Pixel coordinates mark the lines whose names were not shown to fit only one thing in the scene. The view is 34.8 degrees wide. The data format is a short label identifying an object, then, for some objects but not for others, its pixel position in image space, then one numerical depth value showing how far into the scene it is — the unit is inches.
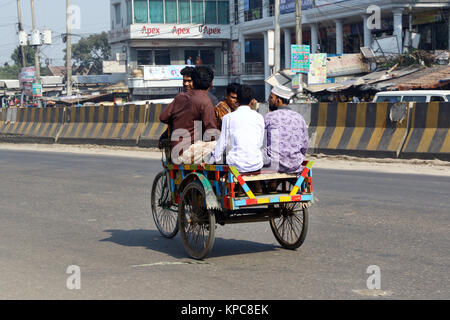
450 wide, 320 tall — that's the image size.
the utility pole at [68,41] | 1884.8
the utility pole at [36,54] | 2166.6
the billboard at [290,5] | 1834.4
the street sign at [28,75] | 2589.1
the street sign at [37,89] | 2170.9
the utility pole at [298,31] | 1116.0
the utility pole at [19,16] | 2414.0
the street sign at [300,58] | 1042.3
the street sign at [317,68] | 1411.2
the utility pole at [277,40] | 1210.6
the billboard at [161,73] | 2271.2
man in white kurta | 276.8
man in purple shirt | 282.0
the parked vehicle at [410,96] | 822.0
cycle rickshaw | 271.9
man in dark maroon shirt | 299.6
